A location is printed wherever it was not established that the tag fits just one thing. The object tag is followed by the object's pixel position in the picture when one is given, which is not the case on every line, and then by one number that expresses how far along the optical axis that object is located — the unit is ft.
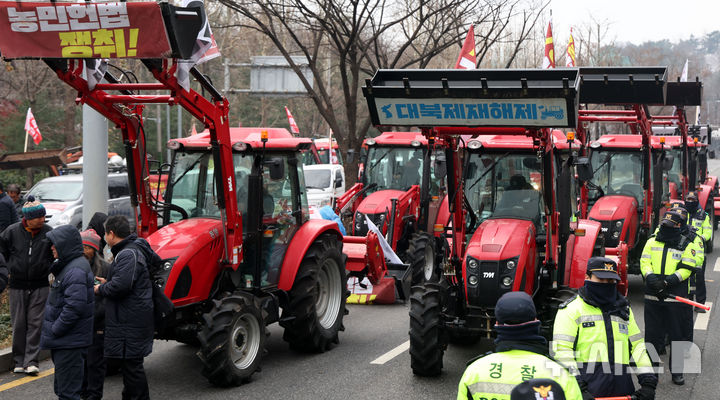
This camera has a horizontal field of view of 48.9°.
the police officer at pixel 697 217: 43.04
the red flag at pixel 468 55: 44.42
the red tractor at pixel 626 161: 41.65
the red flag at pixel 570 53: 52.42
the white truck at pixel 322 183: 70.03
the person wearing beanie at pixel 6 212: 37.73
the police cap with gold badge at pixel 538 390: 11.85
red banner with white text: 22.43
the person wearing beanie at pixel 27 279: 27.04
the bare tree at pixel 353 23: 60.08
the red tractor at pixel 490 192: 25.09
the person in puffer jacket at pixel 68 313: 21.13
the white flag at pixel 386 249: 40.48
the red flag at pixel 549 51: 46.71
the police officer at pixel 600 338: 17.51
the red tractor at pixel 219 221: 23.46
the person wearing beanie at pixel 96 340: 23.41
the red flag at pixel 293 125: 79.17
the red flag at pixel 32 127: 74.49
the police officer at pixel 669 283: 29.14
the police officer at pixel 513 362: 12.40
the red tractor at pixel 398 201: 42.86
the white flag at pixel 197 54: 24.21
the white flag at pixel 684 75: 62.16
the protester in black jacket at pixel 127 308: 21.67
